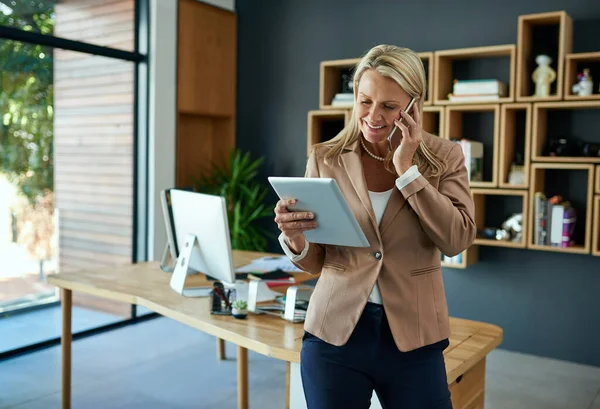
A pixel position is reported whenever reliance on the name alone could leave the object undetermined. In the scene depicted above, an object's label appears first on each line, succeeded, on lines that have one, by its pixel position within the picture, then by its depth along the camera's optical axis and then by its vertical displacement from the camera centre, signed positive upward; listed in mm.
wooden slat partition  4363 +290
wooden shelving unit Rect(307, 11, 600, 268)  3697 +449
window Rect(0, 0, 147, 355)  4016 +241
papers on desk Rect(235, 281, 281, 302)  2410 -441
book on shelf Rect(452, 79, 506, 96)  3930 +647
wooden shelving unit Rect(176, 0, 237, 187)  4980 +798
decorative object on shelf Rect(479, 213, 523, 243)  3975 -282
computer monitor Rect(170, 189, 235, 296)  2428 -232
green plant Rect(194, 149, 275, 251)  4961 -110
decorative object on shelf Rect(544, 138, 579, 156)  3803 +252
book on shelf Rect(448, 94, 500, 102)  3938 +580
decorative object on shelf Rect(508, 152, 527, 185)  3902 +103
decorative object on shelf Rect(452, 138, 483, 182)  4004 +199
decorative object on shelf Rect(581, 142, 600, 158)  3697 +237
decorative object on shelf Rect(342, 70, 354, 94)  4660 +773
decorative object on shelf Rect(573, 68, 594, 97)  3666 +625
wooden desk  1971 -507
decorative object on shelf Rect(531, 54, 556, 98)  3810 +697
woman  1345 -173
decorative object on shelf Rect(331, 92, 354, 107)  4535 +632
